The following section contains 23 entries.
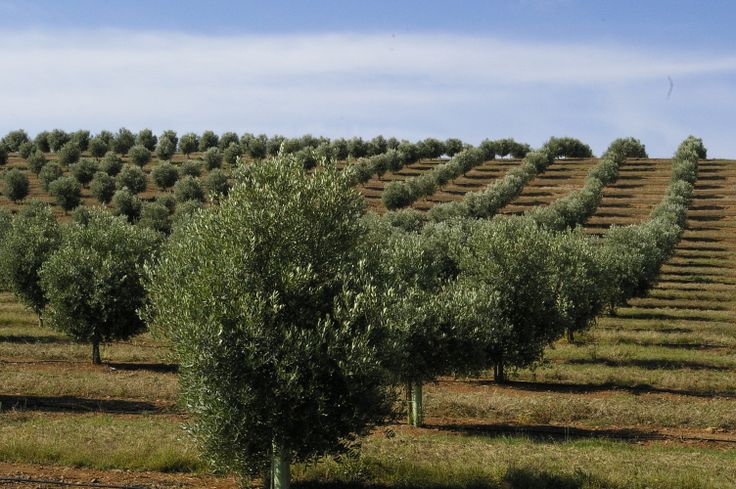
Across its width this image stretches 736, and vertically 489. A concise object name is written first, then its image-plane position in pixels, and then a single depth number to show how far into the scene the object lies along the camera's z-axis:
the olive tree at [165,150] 162.38
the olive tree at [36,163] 142.75
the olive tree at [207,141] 175.12
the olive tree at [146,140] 171.88
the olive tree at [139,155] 150.94
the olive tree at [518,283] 45.25
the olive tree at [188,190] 120.25
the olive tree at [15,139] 174.38
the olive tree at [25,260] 59.62
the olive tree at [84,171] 132.88
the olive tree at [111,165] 139.00
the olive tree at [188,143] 171.00
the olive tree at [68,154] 149.00
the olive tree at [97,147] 161.62
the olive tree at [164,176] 132.88
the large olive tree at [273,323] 21.59
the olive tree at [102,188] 122.31
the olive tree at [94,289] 49.31
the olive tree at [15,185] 121.75
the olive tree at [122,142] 167.50
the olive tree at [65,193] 118.06
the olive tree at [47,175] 128.00
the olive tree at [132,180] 130.12
